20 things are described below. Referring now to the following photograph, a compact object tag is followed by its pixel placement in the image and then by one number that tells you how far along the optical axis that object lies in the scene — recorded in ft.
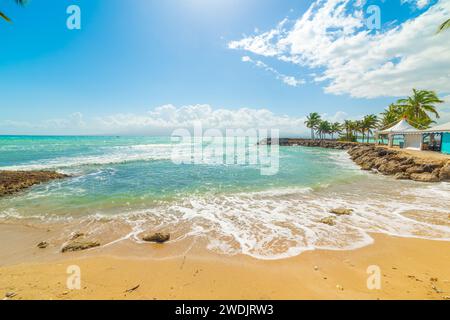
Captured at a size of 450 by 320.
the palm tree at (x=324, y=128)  246.47
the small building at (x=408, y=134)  91.05
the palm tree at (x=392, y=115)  143.23
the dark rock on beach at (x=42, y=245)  21.12
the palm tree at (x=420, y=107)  107.45
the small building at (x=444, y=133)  70.30
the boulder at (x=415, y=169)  54.51
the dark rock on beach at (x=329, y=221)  26.21
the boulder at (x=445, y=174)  50.03
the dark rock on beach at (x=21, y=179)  42.58
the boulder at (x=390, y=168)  60.90
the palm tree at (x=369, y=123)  177.17
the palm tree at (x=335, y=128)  237.66
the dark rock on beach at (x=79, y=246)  20.29
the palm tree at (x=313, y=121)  251.85
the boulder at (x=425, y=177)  49.90
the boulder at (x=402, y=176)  54.20
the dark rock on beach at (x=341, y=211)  29.60
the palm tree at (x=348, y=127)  205.43
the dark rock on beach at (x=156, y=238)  22.22
